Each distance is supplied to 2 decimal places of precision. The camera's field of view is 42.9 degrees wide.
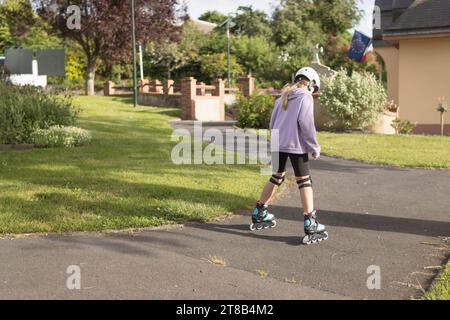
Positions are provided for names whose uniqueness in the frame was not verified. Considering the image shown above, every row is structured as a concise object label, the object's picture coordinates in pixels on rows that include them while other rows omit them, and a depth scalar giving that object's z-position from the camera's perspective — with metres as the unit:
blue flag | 36.84
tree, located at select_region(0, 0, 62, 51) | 36.28
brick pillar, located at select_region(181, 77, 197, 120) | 24.33
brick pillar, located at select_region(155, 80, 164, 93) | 31.02
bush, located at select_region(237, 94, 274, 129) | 19.72
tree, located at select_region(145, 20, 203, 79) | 46.85
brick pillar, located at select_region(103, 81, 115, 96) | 36.81
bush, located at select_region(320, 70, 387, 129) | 17.98
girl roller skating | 5.98
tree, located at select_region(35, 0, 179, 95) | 32.56
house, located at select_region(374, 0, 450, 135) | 19.53
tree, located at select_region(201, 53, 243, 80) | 45.09
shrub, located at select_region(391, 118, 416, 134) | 18.81
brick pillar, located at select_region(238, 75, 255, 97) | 23.78
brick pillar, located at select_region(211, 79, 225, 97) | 25.27
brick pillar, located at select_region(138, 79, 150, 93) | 32.50
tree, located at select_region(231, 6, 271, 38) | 64.38
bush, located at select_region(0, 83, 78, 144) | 12.34
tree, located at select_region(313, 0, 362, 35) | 57.67
